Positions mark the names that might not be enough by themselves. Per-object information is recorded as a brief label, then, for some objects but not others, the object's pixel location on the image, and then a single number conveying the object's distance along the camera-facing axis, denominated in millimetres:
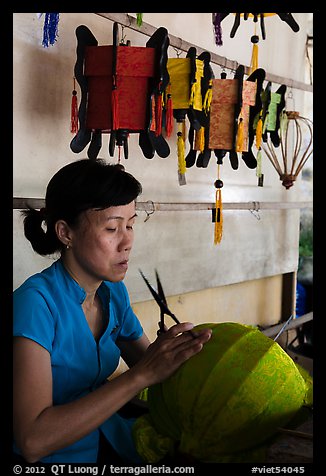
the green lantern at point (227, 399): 996
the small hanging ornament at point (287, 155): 2710
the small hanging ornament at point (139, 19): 1684
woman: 987
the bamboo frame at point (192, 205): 1416
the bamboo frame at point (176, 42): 1670
